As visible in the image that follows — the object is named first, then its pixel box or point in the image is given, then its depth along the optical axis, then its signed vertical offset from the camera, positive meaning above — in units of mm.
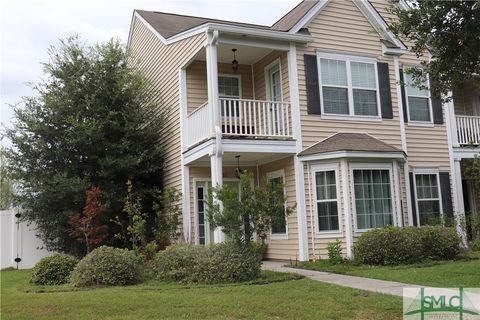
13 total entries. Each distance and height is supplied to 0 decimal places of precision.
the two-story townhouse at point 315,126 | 13094 +2600
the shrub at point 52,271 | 10633 -879
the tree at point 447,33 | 7948 +2895
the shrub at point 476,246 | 14284 -1051
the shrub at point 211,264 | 9664 -842
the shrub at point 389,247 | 11633 -791
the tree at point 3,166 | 14948 +1974
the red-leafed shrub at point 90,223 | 13711 +154
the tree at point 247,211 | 9922 +181
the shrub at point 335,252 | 12448 -900
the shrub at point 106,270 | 9961 -858
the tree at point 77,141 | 14756 +2608
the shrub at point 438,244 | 12250 -823
